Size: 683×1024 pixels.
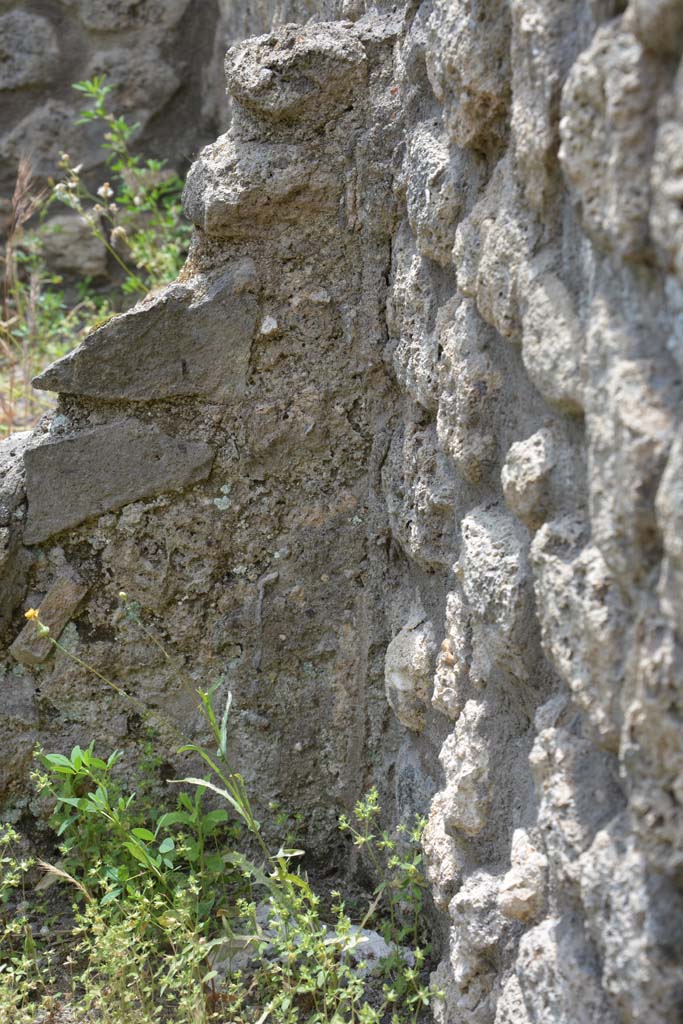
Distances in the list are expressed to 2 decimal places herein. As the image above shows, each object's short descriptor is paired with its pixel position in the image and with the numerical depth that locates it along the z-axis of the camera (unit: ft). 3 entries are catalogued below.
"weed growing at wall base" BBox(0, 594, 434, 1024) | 5.70
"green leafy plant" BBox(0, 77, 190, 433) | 10.93
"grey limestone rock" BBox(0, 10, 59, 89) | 12.85
